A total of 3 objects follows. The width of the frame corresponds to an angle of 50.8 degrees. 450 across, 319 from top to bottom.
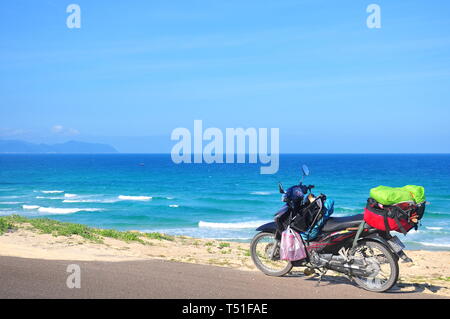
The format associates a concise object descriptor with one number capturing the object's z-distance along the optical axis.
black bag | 7.29
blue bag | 7.32
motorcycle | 6.76
